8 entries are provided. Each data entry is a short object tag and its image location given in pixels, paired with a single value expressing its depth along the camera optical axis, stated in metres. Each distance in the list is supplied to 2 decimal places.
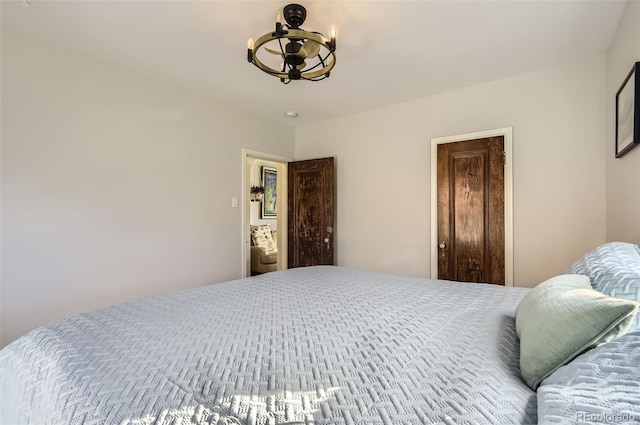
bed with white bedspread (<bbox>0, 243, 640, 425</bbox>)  0.66
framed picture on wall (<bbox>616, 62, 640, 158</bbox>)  1.63
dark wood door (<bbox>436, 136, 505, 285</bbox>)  2.85
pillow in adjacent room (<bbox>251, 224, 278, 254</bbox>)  6.02
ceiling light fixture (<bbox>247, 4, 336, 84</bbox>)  1.64
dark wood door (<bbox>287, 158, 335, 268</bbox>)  3.99
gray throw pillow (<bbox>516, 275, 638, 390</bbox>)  0.70
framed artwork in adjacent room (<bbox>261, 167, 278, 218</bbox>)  7.07
